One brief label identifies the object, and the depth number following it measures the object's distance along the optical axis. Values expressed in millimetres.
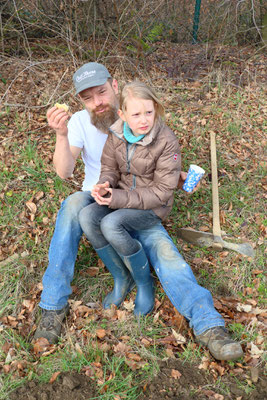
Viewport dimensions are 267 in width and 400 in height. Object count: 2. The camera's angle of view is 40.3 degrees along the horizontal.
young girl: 2996
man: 2777
